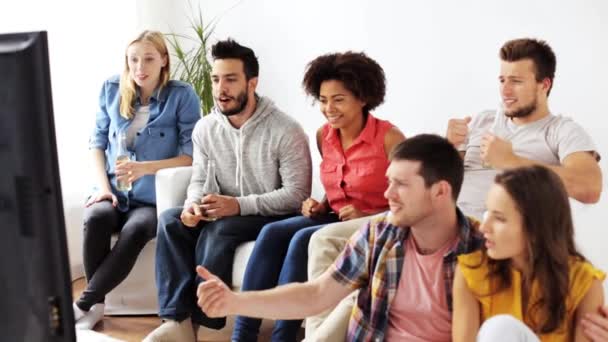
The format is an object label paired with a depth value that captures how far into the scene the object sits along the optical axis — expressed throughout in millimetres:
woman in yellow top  1852
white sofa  3447
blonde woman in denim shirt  3447
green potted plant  4562
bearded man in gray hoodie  3191
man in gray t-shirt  2613
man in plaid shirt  2031
